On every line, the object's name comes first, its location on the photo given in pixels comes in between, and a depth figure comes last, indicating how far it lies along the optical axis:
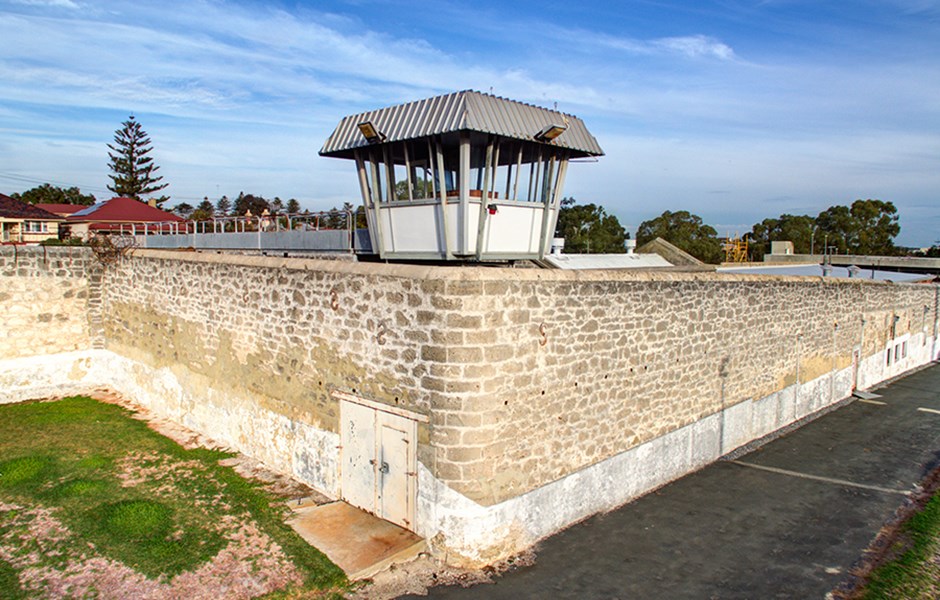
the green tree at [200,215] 32.97
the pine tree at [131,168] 64.81
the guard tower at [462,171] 10.13
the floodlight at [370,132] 10.69
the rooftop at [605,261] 15.30
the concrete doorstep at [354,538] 7.42
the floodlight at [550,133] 10.52
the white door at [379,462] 8.03
